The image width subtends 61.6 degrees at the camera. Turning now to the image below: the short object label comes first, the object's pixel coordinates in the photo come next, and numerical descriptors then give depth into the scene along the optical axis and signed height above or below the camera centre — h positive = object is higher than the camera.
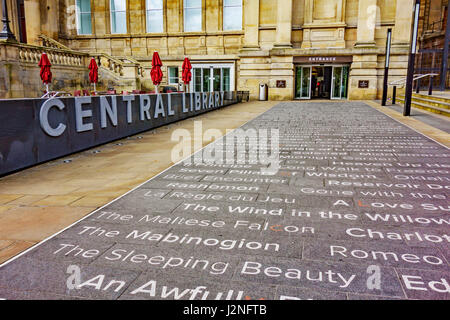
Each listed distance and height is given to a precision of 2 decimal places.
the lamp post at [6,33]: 20.99 +2.93
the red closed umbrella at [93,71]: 22.94 +0.91
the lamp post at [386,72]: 21.94 +0.89
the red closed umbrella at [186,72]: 21.67 +0.84
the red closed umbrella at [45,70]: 18.77 +0.78
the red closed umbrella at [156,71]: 17.12 +0.71
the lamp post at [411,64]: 14.91 +0.97
